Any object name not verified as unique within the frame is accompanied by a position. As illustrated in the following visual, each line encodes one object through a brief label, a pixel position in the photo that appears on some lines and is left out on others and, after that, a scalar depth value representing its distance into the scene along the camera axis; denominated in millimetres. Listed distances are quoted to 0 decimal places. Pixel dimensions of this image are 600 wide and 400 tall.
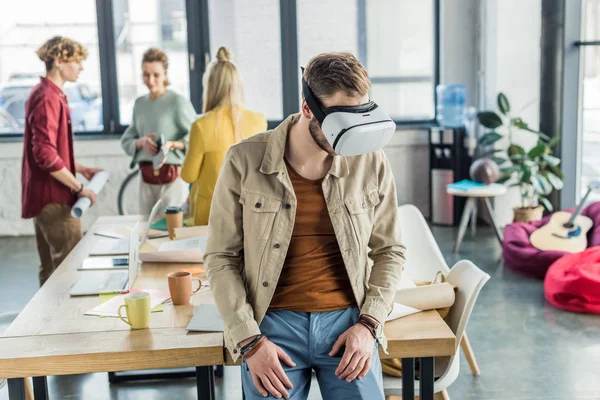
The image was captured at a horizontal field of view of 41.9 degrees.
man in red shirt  4027
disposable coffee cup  3414
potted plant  6344
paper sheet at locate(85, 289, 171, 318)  2488
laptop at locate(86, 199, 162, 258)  3039
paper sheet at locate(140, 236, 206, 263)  3033
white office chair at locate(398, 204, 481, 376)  3293
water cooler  7156
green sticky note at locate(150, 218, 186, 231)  3541
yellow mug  2299
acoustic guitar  5559
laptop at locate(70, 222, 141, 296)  2701
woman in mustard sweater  3807
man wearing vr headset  2096
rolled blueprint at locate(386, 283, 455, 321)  2418
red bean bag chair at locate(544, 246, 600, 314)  4684
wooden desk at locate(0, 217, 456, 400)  2146
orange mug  2535
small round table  6262
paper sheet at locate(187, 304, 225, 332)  2293
